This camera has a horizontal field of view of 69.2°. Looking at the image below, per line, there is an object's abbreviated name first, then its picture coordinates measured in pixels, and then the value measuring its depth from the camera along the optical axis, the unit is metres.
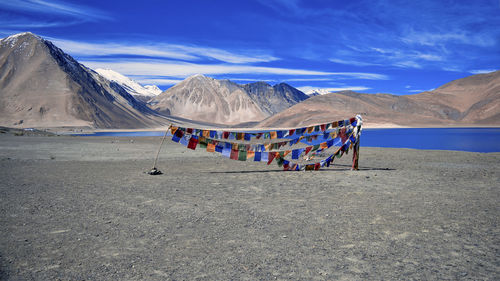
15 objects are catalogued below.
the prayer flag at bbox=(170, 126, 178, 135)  12.34
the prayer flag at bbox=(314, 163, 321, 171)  12.93
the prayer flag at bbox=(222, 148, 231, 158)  12.48
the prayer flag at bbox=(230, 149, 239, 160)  12.42
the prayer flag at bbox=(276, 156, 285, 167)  12.38
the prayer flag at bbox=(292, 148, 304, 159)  12.96
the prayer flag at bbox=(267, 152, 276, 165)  12.38
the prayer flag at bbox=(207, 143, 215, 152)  12.47
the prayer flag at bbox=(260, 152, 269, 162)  12.47
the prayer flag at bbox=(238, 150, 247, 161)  12.37
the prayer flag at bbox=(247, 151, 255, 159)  12.42
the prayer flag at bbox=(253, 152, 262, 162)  12.39
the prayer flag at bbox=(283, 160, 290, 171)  12.52
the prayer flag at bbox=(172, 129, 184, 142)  12.48
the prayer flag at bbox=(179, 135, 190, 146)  12.51
